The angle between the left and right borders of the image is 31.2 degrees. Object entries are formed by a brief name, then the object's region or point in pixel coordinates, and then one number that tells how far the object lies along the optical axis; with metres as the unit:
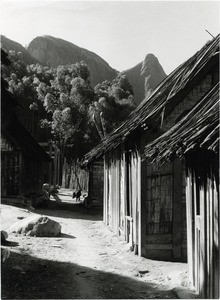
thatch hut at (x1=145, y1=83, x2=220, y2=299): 5.83
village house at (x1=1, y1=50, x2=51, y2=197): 20.73
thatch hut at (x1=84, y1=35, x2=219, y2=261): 10.20
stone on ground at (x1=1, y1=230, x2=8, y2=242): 10.36
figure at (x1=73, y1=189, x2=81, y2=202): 24.54
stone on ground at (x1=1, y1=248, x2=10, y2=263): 6.83
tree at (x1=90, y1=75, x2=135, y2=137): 32.69
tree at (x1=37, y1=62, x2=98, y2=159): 33.91
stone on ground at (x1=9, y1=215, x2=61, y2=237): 12.46
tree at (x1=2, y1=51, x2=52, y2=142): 34.37
